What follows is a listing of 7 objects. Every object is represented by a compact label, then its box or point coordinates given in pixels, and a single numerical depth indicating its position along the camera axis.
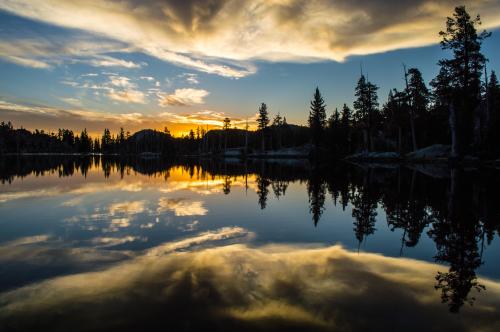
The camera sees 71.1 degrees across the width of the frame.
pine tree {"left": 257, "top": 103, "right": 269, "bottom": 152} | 121.90
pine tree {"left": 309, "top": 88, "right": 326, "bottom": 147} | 95.19
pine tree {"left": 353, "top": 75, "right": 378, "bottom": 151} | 69.93
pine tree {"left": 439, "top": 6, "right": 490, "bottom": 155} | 36.94
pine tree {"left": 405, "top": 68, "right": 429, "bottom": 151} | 55.12
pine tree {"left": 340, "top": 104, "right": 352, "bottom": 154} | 97.44
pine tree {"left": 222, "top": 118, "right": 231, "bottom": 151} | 148.38
